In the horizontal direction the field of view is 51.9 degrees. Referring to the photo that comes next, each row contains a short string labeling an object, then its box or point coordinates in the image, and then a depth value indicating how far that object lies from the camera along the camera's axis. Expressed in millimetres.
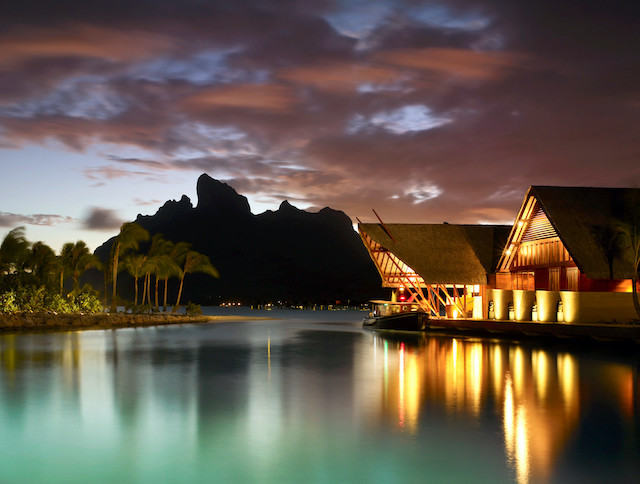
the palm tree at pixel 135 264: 63281
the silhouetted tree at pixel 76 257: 57594
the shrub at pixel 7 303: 43969
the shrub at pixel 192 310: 68938
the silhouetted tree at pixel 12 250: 45312
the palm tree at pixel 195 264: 67438
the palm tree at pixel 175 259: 64200
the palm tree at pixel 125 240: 56469
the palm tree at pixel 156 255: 62062
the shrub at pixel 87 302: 52125
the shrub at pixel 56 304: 47906
